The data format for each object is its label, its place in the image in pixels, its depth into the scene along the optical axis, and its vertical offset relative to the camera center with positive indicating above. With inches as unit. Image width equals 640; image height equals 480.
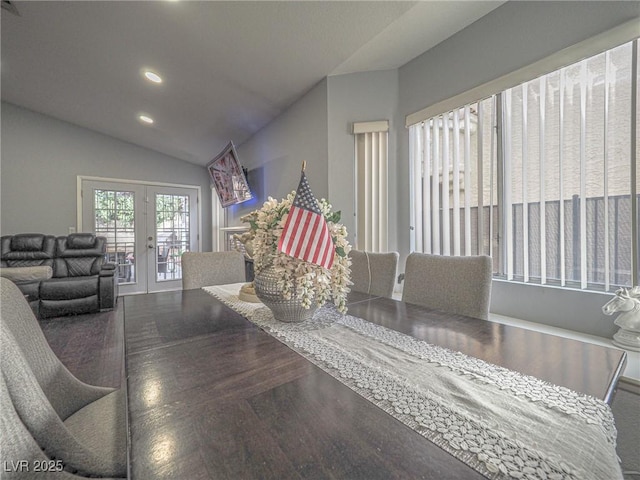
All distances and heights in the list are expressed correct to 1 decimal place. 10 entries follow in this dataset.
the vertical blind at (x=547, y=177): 55.9 +14.5
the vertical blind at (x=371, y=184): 102.6 +19.8
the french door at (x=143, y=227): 194.5 +10.2
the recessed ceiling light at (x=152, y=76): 115.0 +68.3
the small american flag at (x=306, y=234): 37.8 +0.6
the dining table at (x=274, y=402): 16.2 -13.0
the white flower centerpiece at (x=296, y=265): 38.9 -3.7
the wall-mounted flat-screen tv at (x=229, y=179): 154.3 +36.7
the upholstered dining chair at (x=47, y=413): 19.3 -15.3
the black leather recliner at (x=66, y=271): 138.6 -16.9
